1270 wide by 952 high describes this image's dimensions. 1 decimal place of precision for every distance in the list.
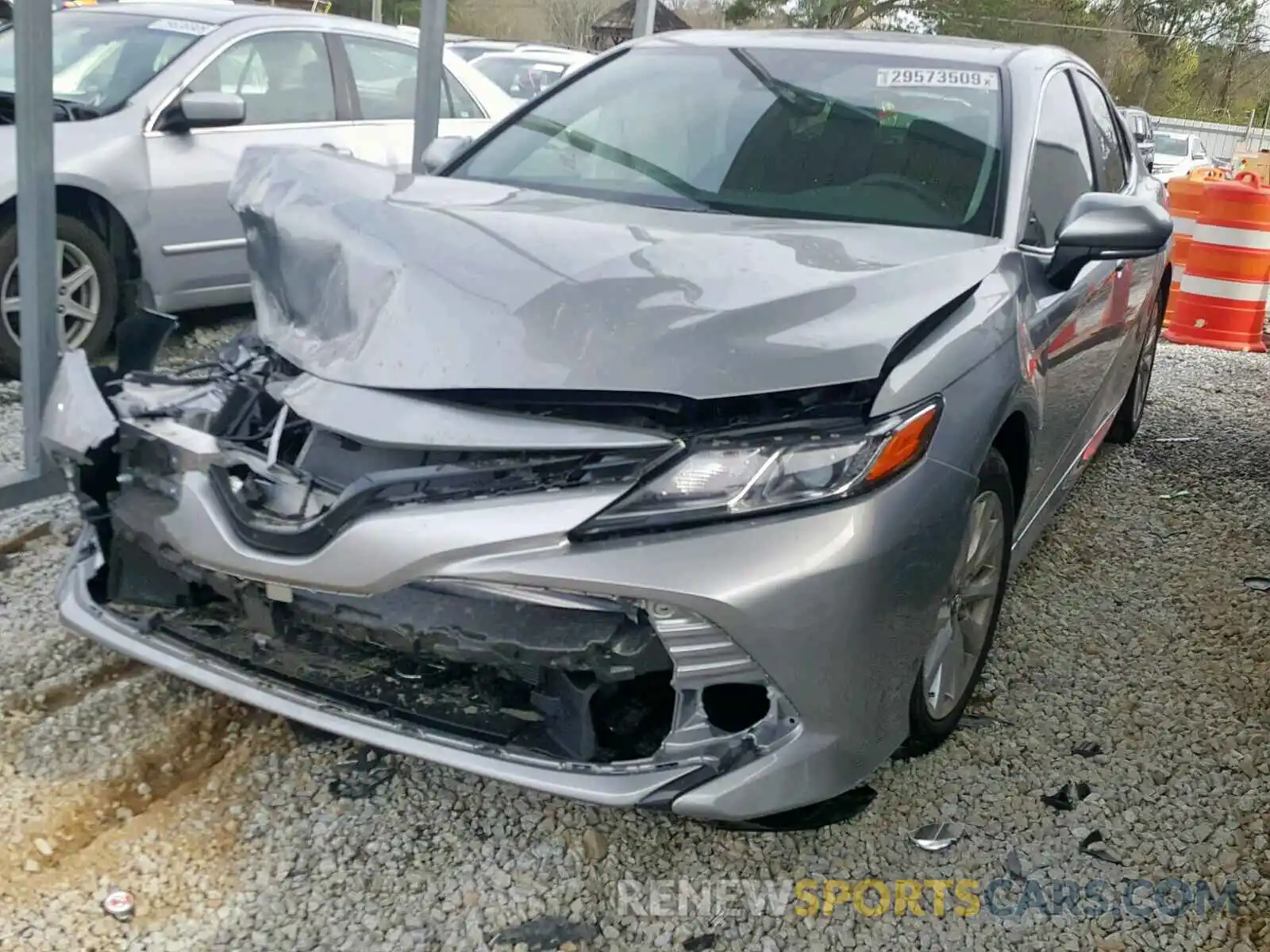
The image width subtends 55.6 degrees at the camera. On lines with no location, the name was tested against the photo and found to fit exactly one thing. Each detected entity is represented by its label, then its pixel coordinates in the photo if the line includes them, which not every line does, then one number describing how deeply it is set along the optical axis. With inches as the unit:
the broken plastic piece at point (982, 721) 120.6
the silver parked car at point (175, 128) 198.5
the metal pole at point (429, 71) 191.9
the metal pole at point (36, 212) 137.0
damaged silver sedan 81.4
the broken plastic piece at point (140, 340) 122.9
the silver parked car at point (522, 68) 451.2
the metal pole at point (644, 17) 275.1
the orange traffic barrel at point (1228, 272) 329.1
